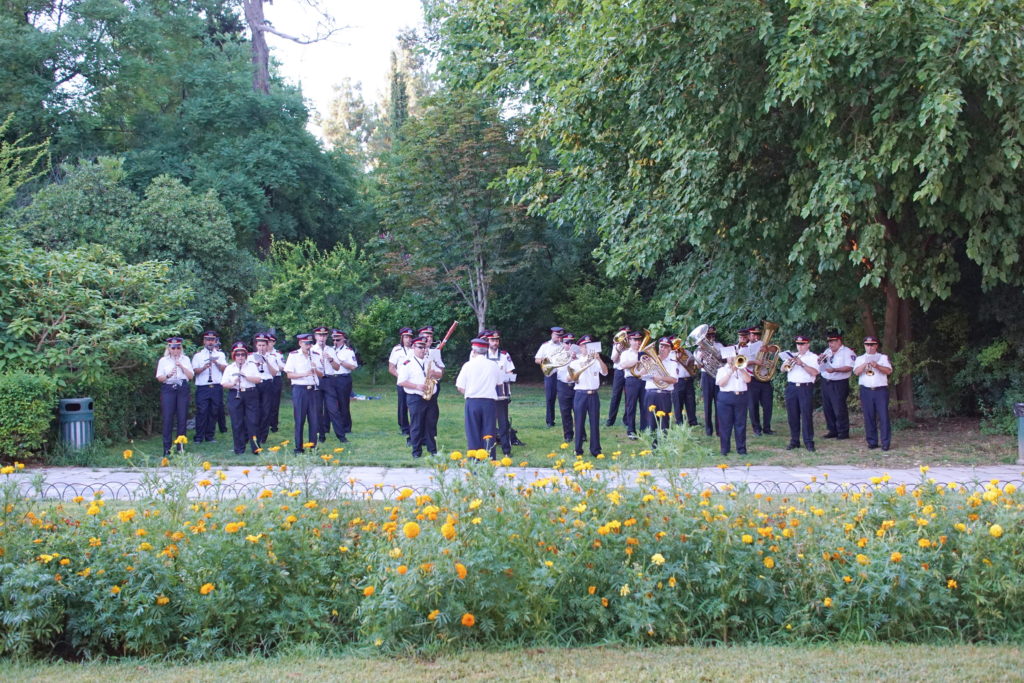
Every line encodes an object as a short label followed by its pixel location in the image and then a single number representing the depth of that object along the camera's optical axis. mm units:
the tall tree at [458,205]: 27781
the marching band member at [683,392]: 16156
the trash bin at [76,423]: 12684
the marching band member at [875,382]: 13102
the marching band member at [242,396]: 13492
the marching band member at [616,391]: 17734
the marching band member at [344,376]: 15883
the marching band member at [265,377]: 14305
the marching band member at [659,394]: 12805
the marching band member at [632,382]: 13867
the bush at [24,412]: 11789
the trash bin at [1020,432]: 11852
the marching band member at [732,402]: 13117
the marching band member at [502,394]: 13023
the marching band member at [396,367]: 15977
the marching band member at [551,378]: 15594
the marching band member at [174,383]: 13750
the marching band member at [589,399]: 12609
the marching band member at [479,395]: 11984
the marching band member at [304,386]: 13516
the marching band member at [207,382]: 15062
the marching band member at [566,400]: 14641
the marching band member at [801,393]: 13841
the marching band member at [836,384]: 14500
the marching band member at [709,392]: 16203
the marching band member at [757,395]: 15406
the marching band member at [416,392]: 12594
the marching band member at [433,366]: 13000
